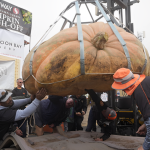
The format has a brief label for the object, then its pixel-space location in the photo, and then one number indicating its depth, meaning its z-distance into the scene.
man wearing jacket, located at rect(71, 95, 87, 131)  4.55
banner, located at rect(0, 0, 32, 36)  5.45
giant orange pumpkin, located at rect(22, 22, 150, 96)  1.82
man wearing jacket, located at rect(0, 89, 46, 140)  2.24
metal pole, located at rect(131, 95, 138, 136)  4.77
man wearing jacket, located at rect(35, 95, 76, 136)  3.42
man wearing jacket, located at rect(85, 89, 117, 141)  2.65
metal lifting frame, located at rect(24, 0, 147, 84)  1.80
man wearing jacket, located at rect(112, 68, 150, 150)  1.46
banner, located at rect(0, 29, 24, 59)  5.05
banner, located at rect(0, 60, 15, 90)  4.93
